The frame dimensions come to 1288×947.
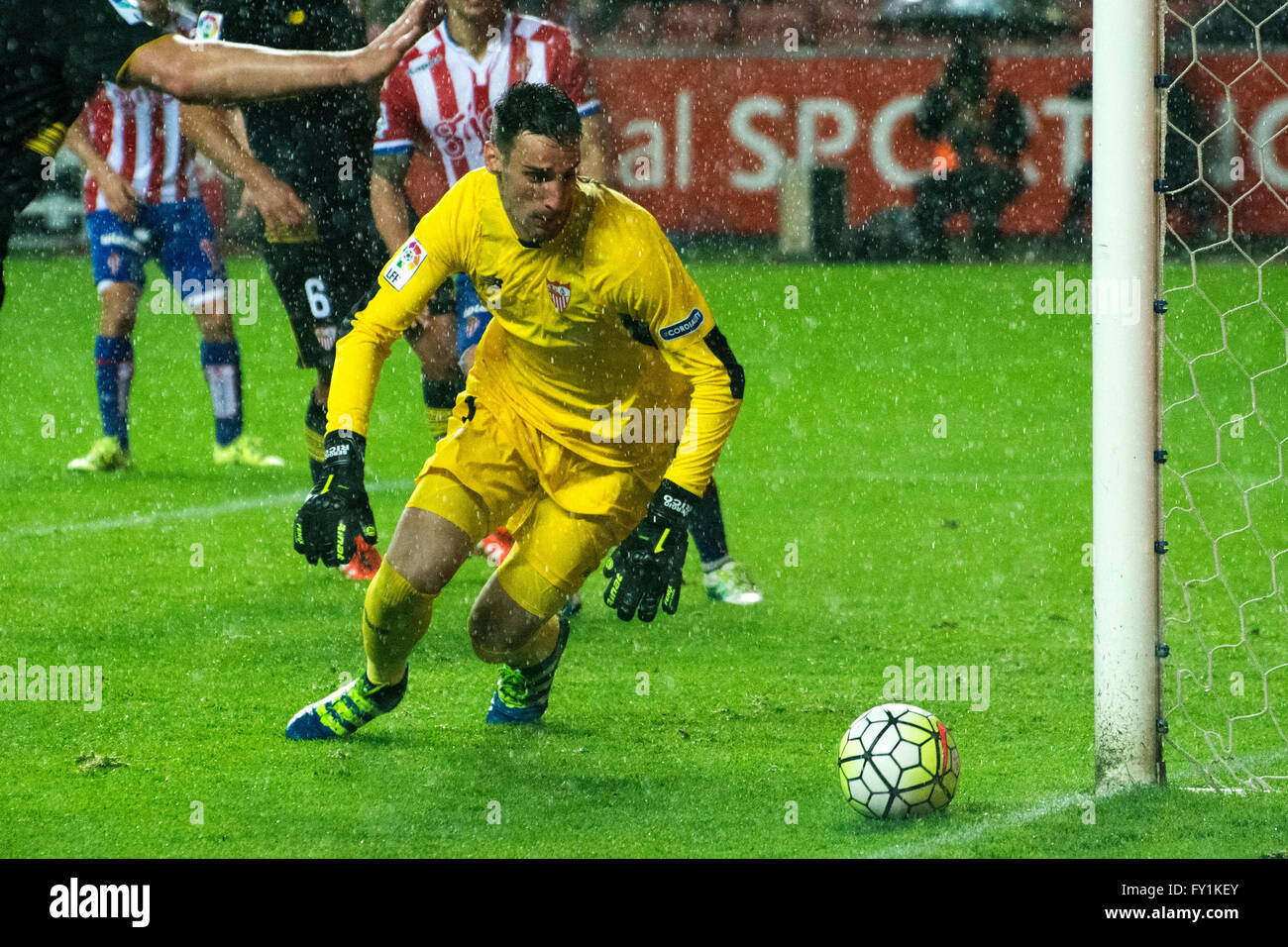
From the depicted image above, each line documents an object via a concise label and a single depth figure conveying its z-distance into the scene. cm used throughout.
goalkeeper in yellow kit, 879
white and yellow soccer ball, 838
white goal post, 821
